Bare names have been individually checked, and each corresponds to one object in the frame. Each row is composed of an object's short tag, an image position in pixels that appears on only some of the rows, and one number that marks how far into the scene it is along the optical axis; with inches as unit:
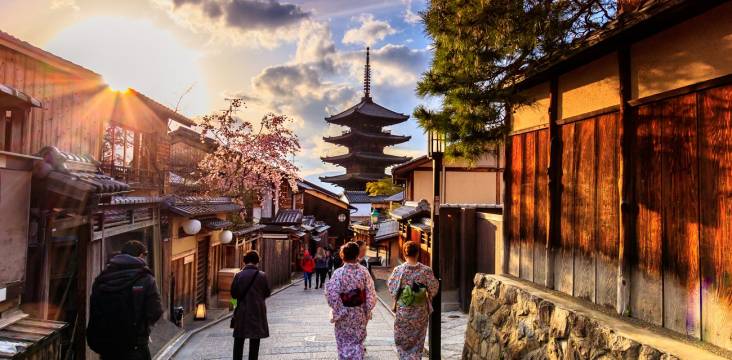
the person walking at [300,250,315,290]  764.2
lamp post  271.6
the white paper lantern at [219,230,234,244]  624.7
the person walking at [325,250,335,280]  890.5
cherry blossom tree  778.8
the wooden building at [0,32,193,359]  235.6
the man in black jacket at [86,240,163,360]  182.5
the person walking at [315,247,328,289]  764.5
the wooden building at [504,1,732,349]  141.3
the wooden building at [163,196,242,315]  474.6
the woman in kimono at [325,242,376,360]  223.8
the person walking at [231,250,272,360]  252.1
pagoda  1980.8
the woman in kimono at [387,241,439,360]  233.3
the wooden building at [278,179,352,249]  1558.8
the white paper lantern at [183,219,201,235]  505.7
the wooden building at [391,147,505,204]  687.1
